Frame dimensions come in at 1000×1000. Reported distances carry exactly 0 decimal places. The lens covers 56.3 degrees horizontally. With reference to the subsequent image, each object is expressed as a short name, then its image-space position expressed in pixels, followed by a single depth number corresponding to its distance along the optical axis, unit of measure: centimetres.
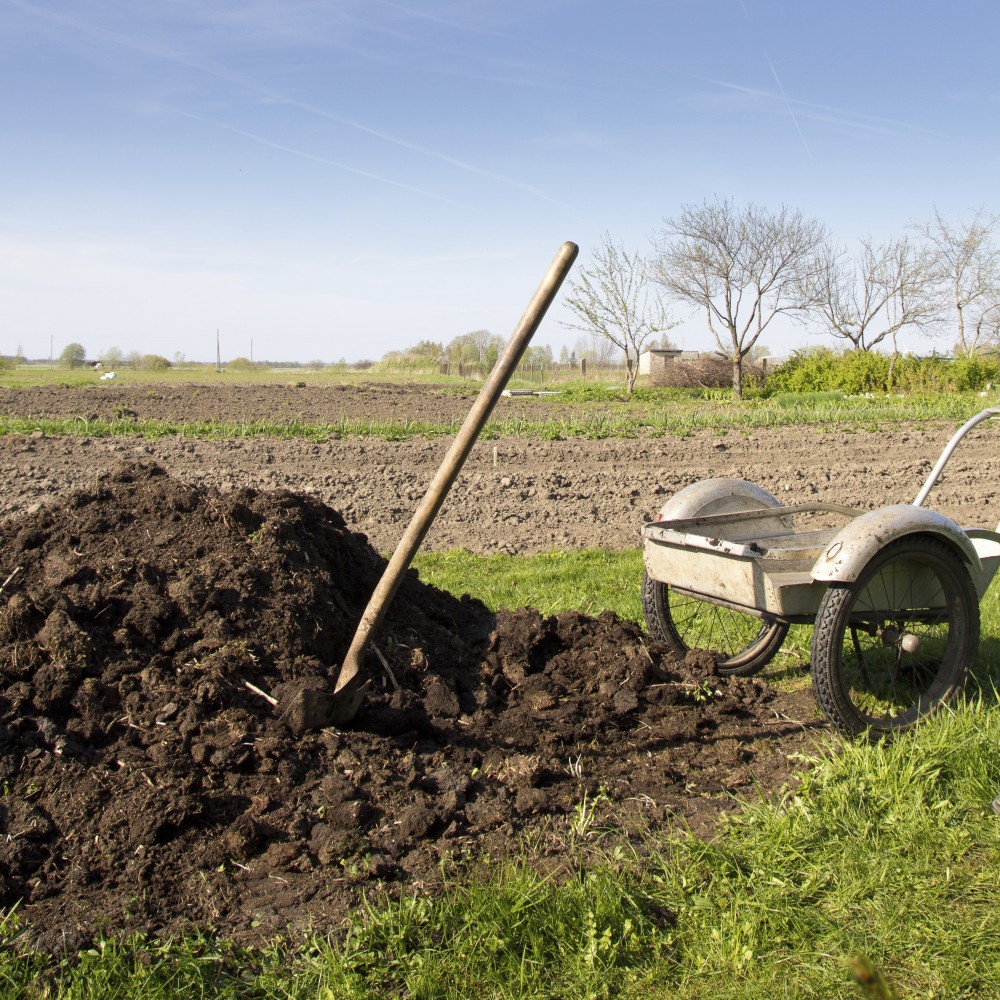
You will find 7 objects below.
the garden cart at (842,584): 371
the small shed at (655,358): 4614
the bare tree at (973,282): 4722
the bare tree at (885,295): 4541
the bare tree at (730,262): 4025
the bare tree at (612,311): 3662
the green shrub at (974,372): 3262
